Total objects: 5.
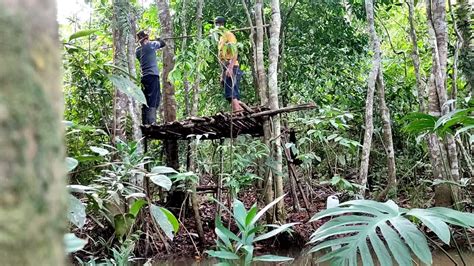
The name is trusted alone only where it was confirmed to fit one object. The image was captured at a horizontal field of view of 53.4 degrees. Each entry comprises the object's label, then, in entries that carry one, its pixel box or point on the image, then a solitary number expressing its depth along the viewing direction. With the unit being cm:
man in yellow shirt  559
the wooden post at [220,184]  536
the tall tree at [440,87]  504
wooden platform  512
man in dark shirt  624
